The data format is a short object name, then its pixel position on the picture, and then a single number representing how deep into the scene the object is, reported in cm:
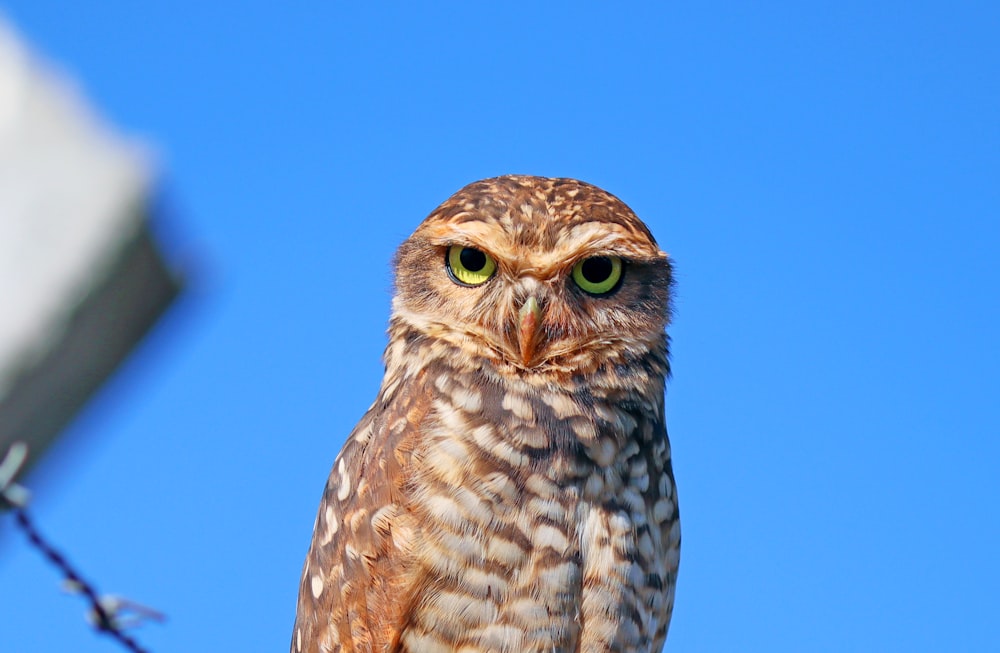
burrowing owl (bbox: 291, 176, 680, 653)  383
